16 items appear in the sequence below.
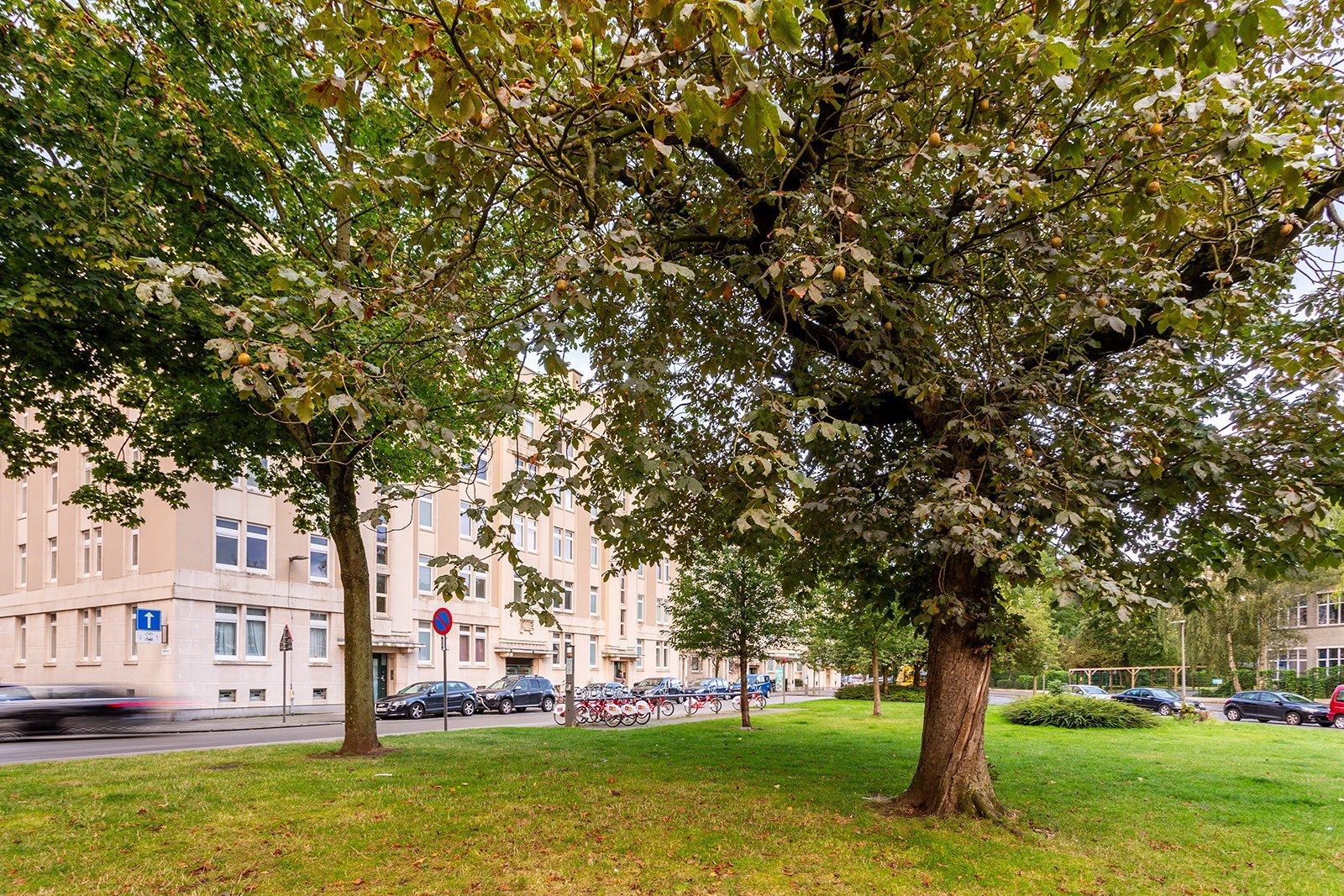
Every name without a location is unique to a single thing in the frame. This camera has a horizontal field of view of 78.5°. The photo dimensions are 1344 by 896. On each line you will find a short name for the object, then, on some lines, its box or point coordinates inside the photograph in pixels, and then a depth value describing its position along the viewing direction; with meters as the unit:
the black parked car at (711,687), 43.31
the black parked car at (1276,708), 31.73
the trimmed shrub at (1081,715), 24.75
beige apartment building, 28.19
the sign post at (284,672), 26.55
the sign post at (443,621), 16.00
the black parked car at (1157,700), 35.03
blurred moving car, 20.39
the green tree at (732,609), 22.23
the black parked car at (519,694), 31.69
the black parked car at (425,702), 28.12
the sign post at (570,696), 22.61
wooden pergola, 47.34
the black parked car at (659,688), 36.88
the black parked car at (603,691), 32.40
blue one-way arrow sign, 22.73
